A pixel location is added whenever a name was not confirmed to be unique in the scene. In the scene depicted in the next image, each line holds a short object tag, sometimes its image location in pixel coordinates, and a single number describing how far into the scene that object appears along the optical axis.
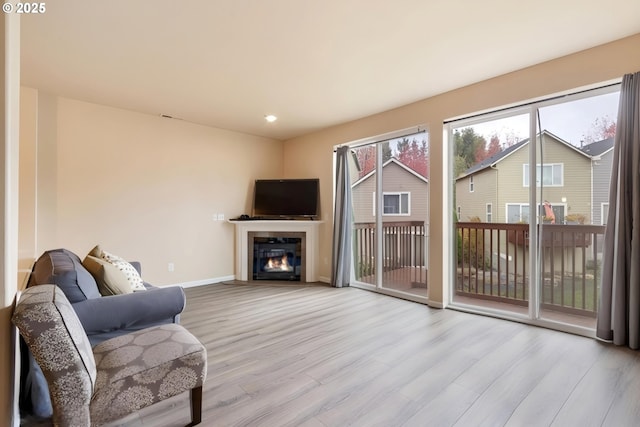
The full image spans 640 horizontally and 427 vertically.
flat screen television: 5.37
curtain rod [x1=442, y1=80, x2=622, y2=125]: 2.75
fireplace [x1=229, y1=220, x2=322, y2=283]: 5.28
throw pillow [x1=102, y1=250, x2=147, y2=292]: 2.60
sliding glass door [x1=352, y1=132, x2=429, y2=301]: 4.16
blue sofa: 1.67
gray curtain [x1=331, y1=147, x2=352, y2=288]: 4.91
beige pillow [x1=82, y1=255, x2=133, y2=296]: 2.25
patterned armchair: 1.25
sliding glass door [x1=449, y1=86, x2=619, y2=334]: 2.88
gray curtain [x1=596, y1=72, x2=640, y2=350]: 2.47
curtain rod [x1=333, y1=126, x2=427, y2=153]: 4.02
